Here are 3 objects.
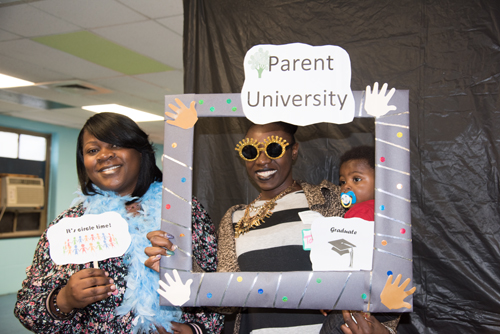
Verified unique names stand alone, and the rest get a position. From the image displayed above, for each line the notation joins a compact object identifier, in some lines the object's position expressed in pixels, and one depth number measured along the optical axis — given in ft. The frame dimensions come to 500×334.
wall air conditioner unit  21.52
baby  4.55
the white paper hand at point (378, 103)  3.59
